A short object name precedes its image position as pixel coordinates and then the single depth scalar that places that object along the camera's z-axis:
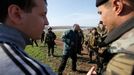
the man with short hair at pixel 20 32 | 0.48
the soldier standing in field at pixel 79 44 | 4.42
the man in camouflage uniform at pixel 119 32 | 0.62
